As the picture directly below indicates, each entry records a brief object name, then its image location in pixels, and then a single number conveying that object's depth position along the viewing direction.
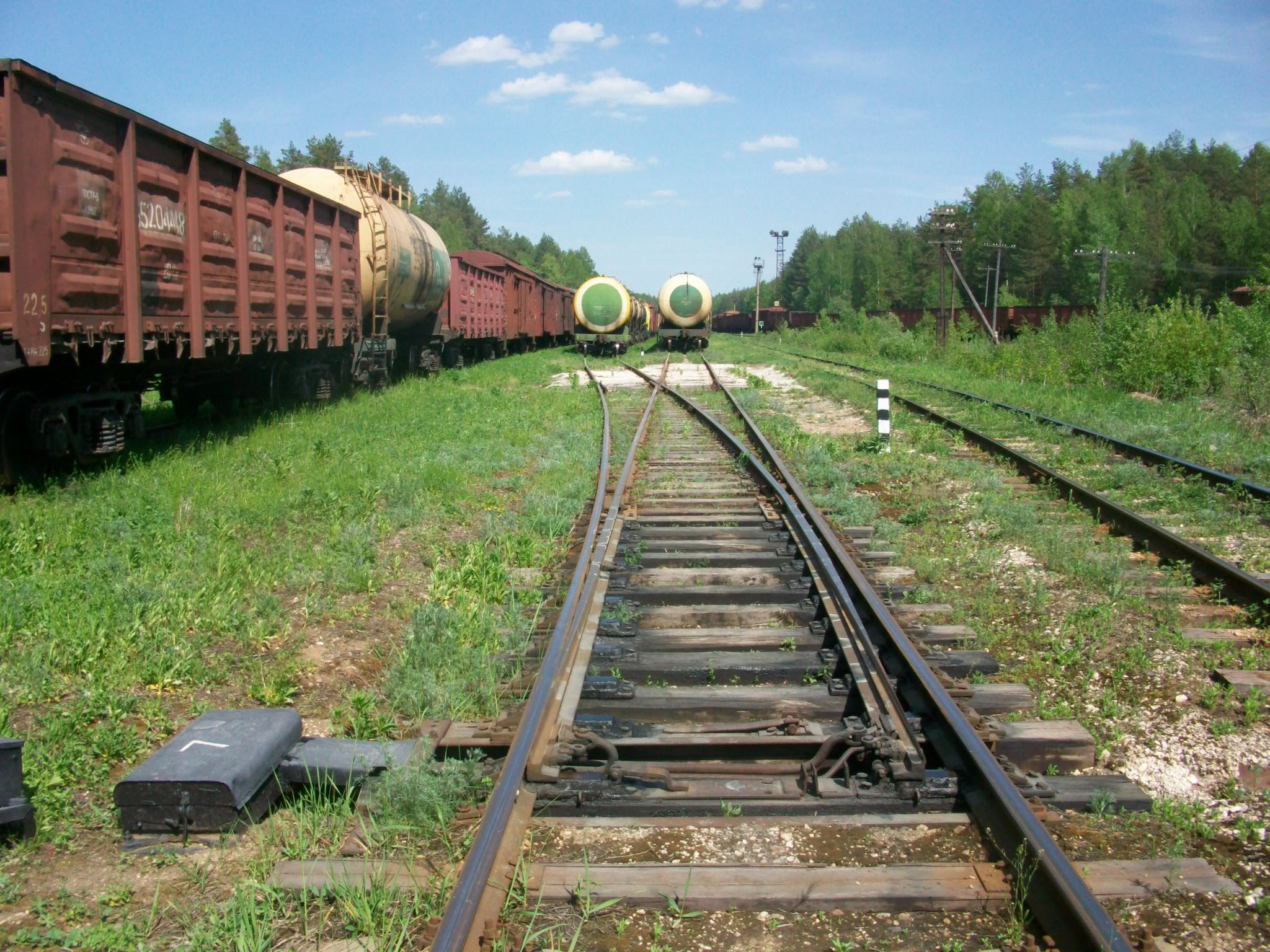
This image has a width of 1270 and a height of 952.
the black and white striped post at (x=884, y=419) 11.77
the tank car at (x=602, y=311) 34.91
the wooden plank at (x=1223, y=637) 5.21
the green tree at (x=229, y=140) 79.56
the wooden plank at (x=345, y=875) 2.95
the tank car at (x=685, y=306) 39.84
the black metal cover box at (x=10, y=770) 3.27
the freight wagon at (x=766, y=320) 84.56
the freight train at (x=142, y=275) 7.10
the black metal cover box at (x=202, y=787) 3.34
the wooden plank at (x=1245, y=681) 4.55
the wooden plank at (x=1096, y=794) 3.51
